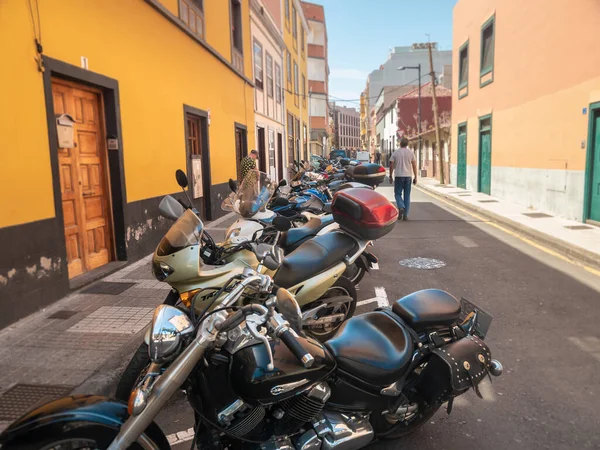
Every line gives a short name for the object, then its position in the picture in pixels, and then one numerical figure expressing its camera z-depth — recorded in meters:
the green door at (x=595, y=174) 9.75
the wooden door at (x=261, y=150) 18.73
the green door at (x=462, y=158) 20.66
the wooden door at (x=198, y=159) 10.59
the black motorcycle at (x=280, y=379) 1.87
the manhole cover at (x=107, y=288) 5.77
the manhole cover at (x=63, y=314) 4.91
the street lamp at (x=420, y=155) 33.89
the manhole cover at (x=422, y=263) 7.07
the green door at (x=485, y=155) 16.95
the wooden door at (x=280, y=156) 23.19
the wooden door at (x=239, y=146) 14.79
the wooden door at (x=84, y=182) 6.02
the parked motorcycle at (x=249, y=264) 3.30
